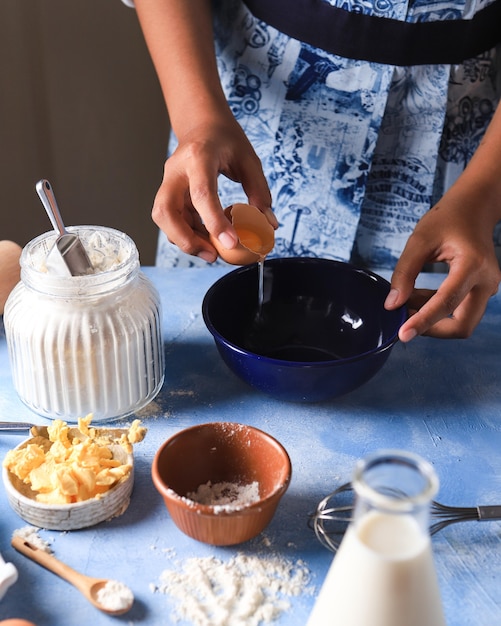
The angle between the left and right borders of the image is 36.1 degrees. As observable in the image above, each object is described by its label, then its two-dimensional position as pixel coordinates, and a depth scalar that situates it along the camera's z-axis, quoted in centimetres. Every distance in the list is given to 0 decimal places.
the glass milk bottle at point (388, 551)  51
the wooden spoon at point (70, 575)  68
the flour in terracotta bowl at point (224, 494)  78
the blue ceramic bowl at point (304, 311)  103
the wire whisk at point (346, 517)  75
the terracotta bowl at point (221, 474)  70
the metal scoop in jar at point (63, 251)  87
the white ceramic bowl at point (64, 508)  75
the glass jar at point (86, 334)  86
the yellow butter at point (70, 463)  76
